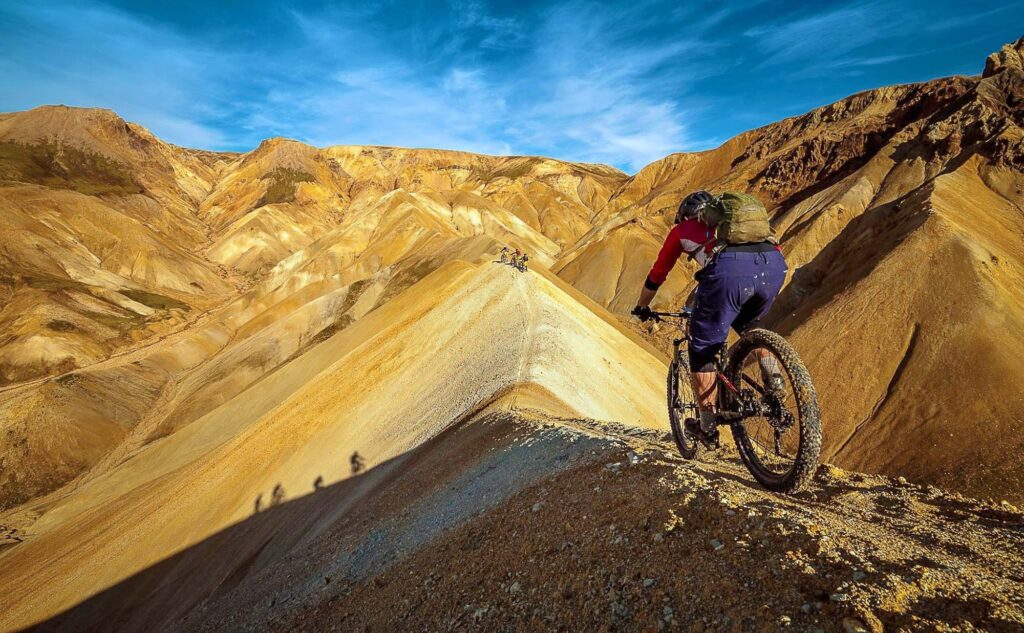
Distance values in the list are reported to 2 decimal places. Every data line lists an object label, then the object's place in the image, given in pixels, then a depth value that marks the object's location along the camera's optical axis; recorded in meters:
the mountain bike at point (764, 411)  4.11
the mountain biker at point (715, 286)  4.59
